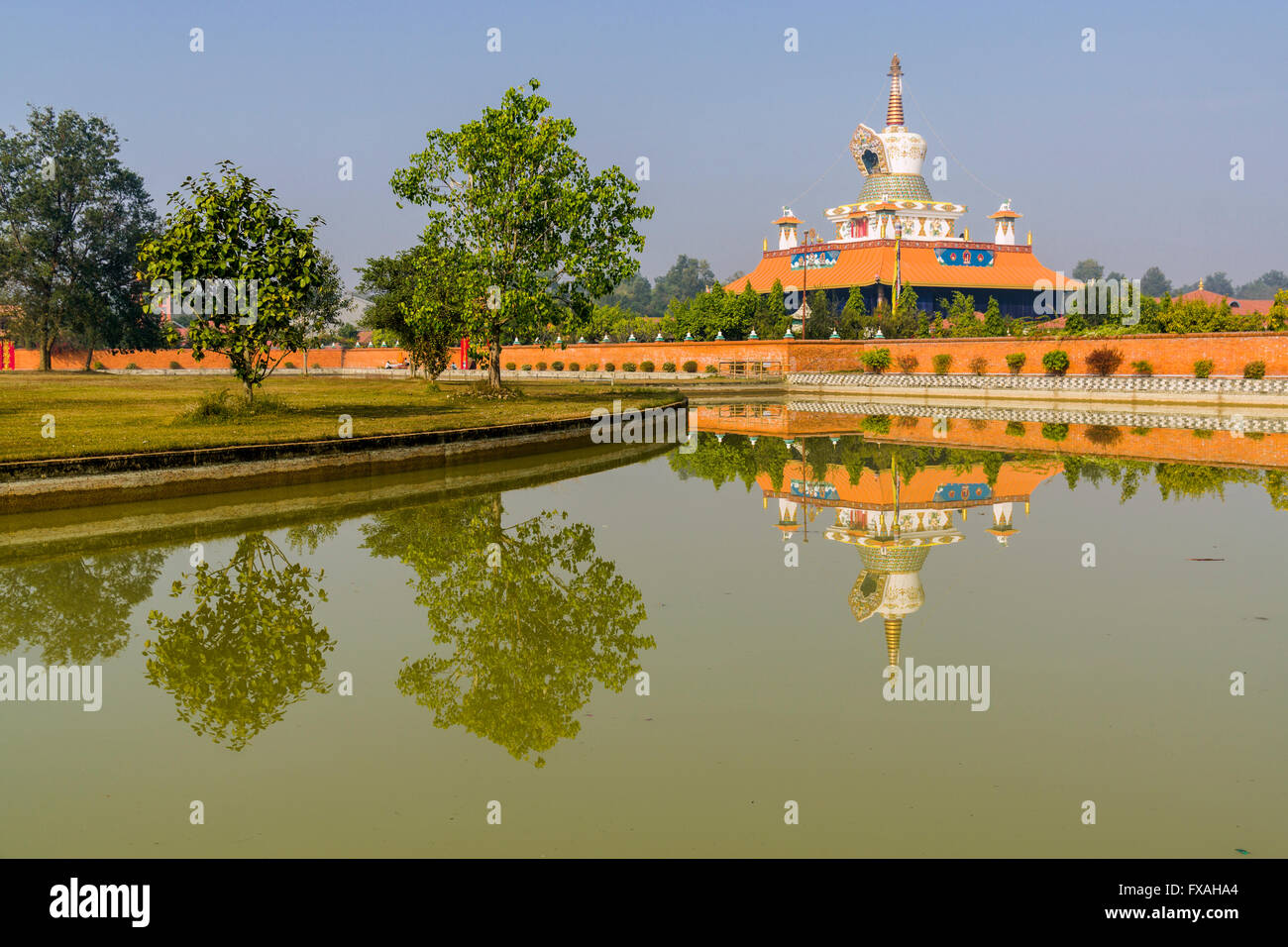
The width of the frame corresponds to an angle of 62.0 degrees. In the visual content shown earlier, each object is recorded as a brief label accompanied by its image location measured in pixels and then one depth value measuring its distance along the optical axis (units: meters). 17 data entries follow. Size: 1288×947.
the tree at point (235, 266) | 20.92
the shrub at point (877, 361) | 50.88
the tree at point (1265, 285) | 175.62
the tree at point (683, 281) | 152.25
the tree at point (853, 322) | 59.84
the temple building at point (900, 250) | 76.88
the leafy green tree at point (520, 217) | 30.48
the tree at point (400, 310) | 42.72
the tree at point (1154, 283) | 165.20
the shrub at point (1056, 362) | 43.66
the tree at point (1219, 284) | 173.51
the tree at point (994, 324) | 50.34
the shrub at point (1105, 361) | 42.00
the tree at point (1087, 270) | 169.38
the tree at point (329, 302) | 49.66
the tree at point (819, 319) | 60.59
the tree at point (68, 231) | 52.12
